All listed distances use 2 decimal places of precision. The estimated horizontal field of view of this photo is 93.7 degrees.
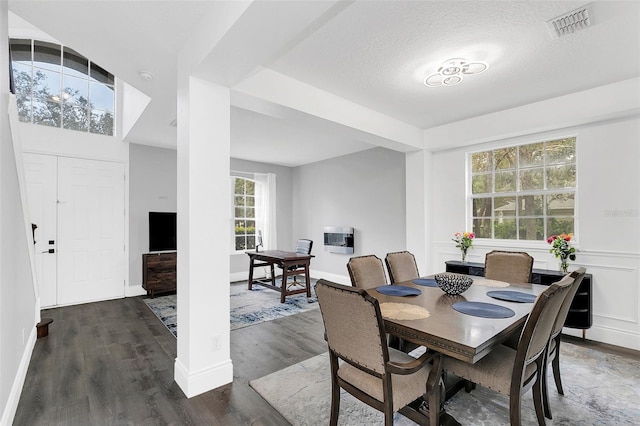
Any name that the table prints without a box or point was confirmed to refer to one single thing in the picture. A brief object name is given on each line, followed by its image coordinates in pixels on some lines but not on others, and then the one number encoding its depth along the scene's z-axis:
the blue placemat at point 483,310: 1.86
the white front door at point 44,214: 4.39
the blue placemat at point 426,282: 2.77
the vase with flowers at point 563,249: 3.38
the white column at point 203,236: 2.31
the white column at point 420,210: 4.64
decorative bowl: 2.30
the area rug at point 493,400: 2.02
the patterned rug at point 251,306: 4.03
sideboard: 3.20
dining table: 1.51
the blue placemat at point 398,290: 2.39
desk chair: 5.86
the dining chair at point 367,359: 1.48
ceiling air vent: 2.02
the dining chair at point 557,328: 1.95
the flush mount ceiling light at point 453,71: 2.66
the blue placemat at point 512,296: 2.20
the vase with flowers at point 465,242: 4.23
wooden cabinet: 5.01
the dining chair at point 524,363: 1.56
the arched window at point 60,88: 4.44
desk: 4.96
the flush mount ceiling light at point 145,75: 2.82
